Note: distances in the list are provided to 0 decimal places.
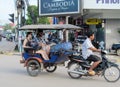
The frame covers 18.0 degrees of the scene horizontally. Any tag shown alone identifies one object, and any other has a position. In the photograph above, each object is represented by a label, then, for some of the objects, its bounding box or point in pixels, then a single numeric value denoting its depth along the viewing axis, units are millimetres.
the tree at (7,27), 165000
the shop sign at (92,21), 32656
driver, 12109
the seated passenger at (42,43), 13460
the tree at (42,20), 74438
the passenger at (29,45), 13345
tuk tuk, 13117
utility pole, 29834
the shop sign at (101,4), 29688
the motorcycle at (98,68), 12023
